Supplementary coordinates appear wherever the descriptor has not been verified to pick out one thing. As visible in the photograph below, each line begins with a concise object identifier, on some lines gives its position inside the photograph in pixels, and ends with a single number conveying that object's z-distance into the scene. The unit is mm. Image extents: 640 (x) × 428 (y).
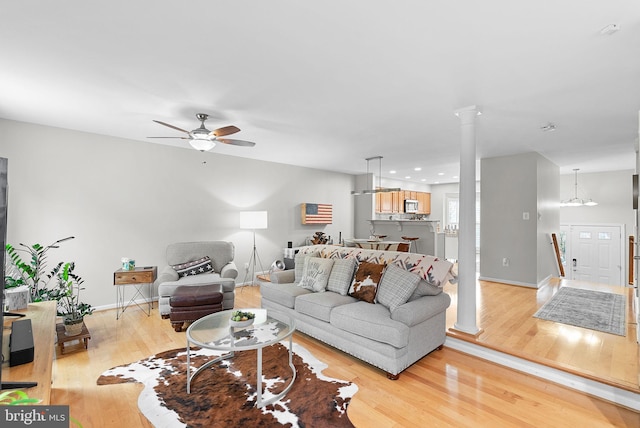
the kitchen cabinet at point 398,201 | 8359
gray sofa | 2607
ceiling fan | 3147
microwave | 8809
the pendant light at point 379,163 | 5915
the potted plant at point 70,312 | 3094
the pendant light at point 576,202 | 7406
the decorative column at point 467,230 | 3260
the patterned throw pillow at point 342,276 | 3452
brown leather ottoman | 3551
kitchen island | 6504
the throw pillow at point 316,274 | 3611
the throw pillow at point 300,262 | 4066
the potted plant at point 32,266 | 3352
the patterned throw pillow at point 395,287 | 2869
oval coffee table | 2205
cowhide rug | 2057
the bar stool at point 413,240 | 6634
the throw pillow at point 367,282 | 3172
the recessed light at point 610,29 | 1829
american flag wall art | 6863
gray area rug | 3605
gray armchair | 4043
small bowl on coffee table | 2549
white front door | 7219
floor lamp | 5531
